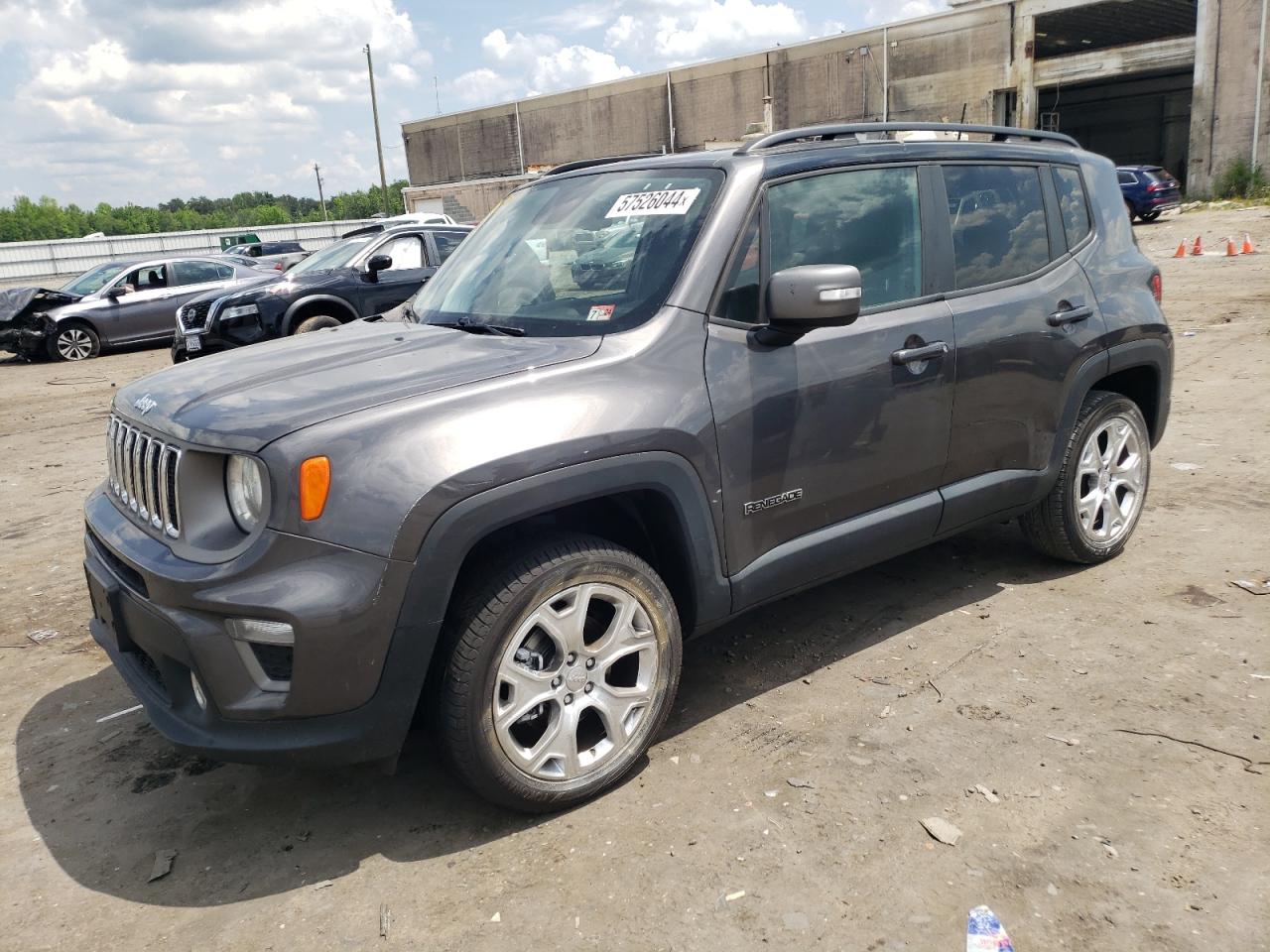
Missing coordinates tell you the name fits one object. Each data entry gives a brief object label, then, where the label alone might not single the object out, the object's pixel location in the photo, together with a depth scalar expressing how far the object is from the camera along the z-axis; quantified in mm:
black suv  11266
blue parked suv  28141
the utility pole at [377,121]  50031
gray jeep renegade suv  2658
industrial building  33156
